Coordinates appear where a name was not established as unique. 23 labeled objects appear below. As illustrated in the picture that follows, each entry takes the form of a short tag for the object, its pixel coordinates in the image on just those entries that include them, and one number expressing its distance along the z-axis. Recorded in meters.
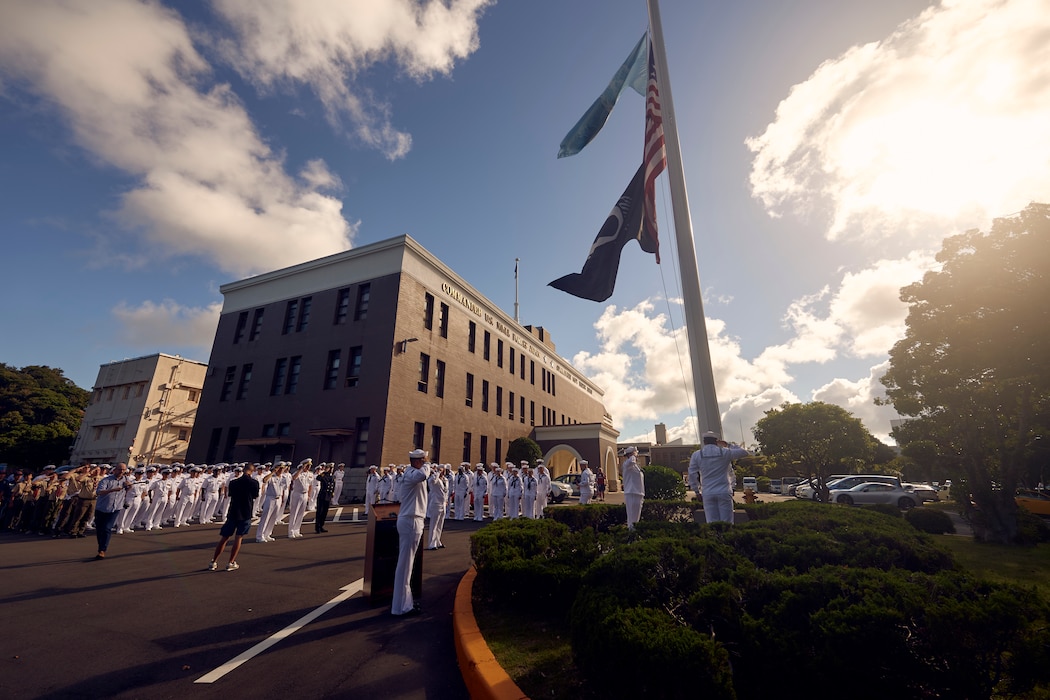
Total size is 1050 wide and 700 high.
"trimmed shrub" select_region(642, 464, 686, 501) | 20.81
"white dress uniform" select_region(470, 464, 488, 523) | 19.41
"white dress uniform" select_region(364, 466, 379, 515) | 17.31
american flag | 9.28
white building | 39.91
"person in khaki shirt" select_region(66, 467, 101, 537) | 12.65
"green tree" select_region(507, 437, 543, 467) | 30.70
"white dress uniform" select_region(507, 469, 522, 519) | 17.61
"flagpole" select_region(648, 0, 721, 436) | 7.84
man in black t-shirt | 8.50
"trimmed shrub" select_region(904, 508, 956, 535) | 14.05
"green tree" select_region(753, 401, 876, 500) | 32.97
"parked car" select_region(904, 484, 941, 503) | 28.31
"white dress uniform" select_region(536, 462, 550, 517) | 17.36
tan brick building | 24.14
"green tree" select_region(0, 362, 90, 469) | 41.94
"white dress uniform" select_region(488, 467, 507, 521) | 18.14
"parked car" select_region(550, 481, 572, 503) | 26.62
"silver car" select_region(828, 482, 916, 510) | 24.52
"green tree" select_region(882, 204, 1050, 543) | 10.84
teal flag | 10.64
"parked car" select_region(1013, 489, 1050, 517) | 20.87
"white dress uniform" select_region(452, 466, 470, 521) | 19.11
